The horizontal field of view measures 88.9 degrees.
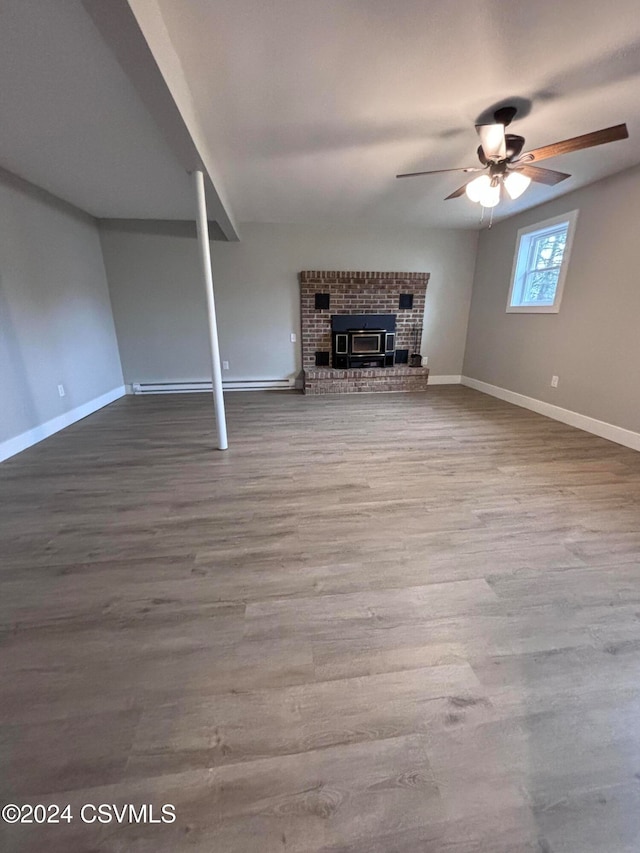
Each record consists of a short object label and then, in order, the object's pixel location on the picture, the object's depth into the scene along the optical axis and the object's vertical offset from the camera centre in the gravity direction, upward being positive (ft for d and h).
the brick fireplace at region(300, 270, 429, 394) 17.01 +0.68
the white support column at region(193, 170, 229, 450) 8.76 +0.51
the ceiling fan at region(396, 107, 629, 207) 7.14 +3.74
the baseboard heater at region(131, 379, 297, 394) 17.35 -3.09
